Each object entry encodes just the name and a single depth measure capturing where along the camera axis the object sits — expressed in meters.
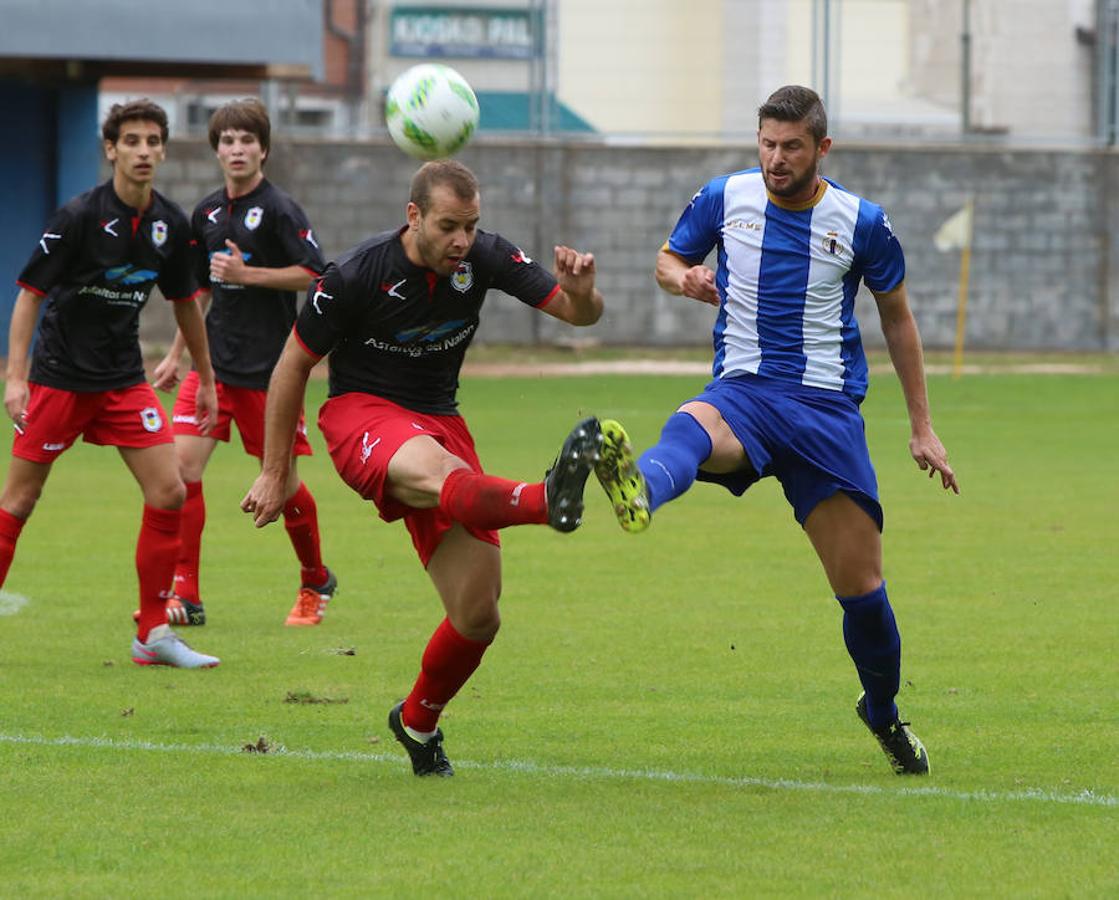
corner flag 59.09
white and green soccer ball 16.34
